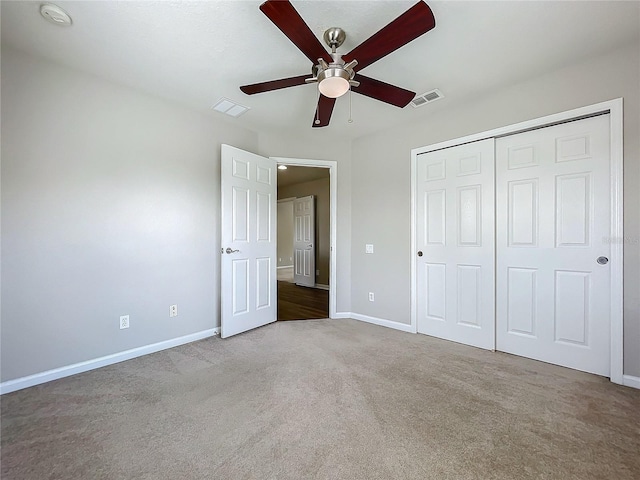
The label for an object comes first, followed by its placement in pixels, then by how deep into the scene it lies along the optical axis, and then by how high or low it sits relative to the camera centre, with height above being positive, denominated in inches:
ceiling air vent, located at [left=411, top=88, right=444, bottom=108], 105.1 +54.3
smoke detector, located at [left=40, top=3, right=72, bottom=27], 67.0 +55.1
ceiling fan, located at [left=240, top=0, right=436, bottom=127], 54.6 +42.9
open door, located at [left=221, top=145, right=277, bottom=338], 119.4 -1.0
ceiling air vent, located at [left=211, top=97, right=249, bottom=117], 112.1 +54.3
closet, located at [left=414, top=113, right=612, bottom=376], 88.1 -1.7
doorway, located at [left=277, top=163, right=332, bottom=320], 233.9 +7.2
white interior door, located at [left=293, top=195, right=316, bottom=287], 254.2 -2.1
